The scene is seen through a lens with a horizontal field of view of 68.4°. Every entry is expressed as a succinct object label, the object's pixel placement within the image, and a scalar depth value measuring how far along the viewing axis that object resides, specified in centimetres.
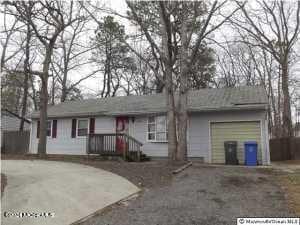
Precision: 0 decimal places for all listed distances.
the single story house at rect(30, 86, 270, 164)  1021
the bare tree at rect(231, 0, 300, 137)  1604
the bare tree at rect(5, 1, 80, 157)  1083
